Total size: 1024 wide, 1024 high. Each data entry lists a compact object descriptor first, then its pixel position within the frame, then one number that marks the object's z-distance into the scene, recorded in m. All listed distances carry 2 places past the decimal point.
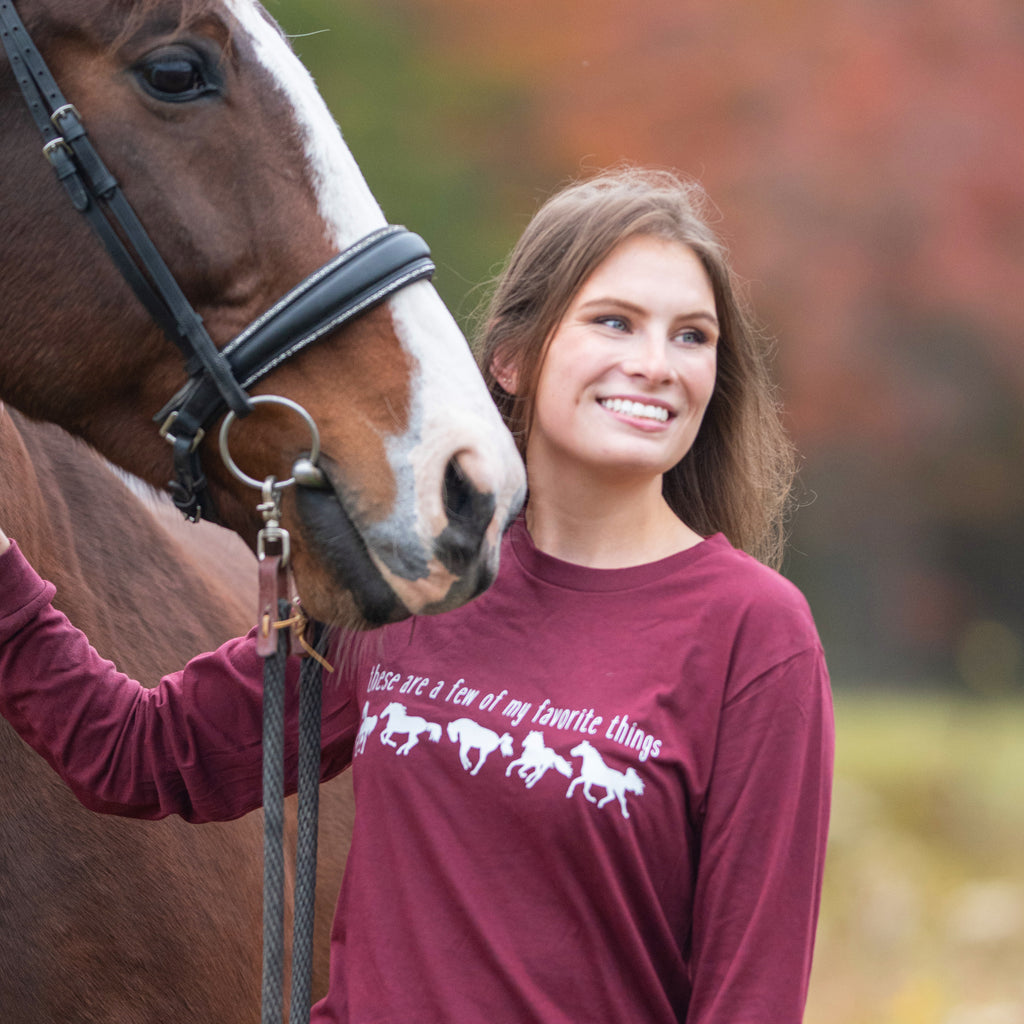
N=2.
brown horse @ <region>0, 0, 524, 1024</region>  4.57
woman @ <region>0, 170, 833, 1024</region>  4.54
